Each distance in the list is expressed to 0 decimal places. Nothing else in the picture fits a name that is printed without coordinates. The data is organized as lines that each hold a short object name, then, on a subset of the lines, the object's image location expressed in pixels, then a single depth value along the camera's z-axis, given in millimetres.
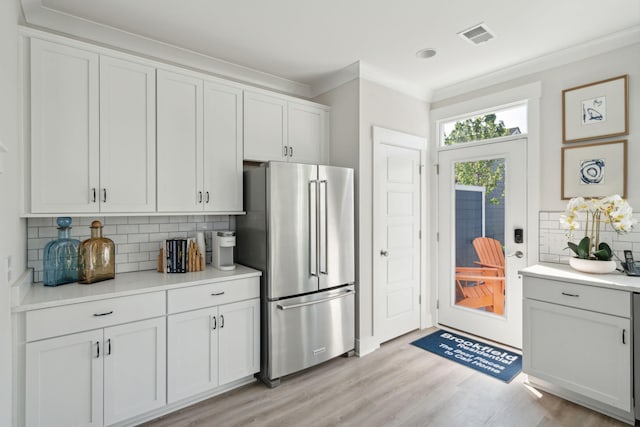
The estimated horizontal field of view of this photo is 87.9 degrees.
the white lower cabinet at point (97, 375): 1798
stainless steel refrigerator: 2604
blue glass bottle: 2133
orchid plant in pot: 2311
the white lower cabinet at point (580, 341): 2119
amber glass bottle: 2219
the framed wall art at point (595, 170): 2557
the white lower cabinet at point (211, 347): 2250
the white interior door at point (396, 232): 3311
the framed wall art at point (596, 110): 2557
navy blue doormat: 2811
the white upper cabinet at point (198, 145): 2488
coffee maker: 2707
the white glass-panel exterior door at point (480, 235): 3178
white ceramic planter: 2346
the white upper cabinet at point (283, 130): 2920
